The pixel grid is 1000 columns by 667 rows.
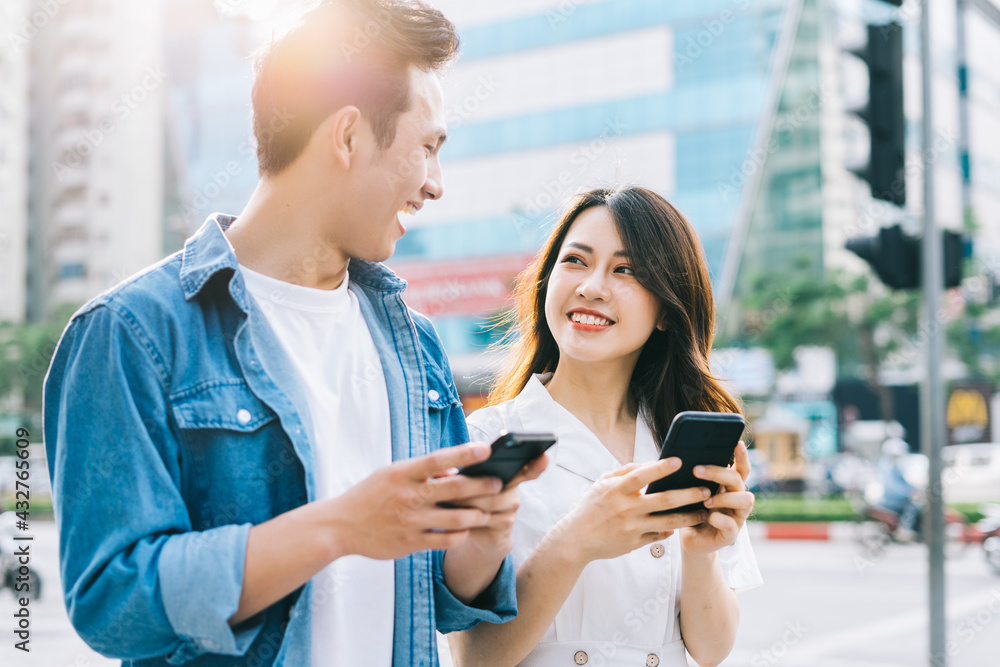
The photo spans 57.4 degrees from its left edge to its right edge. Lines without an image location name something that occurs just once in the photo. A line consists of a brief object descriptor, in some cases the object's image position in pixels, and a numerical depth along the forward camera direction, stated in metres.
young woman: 1.76
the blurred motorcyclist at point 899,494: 12.00
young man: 1.17
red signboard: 22.50
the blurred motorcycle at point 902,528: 12.03
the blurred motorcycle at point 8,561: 8.41
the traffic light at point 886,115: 4.22
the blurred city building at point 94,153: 43.62
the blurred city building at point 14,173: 43.04
